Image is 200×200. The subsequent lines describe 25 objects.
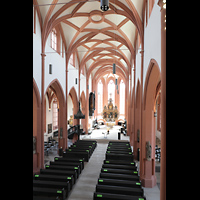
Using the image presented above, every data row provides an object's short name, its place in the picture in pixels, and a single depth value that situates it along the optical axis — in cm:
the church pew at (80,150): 1405
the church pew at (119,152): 1313
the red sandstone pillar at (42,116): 1091
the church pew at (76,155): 1315
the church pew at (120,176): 836
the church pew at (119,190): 697
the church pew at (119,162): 1049
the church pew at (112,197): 645
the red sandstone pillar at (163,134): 323
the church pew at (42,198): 655
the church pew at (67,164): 1055
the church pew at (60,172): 911
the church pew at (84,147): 1492
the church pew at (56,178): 842
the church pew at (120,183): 768
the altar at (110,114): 3253
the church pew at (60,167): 988
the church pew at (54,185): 778
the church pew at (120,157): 1230
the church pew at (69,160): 1135
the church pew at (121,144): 1611
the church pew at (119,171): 916
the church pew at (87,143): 1653
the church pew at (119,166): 974
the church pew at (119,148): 1462
